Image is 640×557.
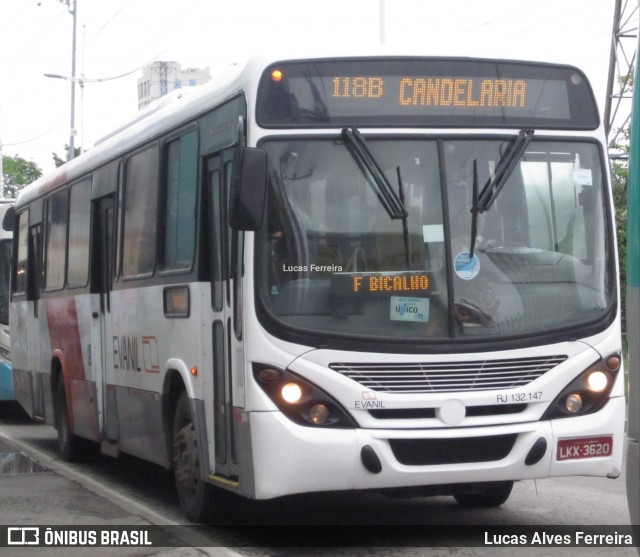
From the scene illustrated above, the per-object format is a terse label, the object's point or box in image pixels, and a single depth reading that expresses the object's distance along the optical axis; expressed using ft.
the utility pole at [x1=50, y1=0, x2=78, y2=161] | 148.36
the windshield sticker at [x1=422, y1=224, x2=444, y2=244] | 26.86
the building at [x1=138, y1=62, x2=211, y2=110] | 491.31
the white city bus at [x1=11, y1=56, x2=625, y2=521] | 26.04
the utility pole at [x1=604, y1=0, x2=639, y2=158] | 96.16
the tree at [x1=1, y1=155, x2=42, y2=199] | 429.71
